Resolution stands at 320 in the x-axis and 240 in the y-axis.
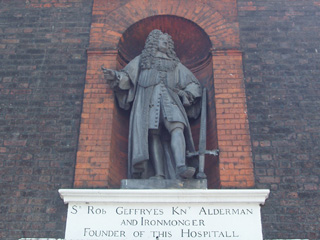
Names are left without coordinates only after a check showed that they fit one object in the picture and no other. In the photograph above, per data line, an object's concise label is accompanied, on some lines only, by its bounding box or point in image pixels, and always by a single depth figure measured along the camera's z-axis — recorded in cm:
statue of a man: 718
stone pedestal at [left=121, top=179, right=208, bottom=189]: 678
